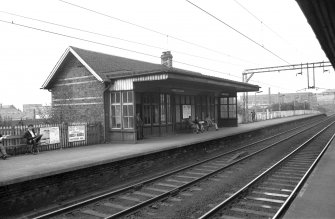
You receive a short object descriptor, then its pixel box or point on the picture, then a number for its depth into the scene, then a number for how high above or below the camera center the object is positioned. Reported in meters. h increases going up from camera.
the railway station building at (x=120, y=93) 16.55 +1.22
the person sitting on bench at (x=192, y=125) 22.20 -0.79
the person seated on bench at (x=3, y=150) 12.03 -1.20
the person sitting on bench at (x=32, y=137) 13.19 -0.82
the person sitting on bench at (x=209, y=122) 24.45 -0.71
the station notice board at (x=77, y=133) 15.55 -0.82
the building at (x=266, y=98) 120.36 +4.87
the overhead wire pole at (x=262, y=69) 29.86 +3.97
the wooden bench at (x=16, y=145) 12.83 -1.10
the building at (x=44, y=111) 23.94 +0.38
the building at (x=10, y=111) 57.44 +1.23
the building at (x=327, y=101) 136.88 +4.00
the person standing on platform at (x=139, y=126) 17.41 -0.63
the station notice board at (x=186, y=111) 22.45 +0.15
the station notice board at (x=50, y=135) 14.22 -0.82
